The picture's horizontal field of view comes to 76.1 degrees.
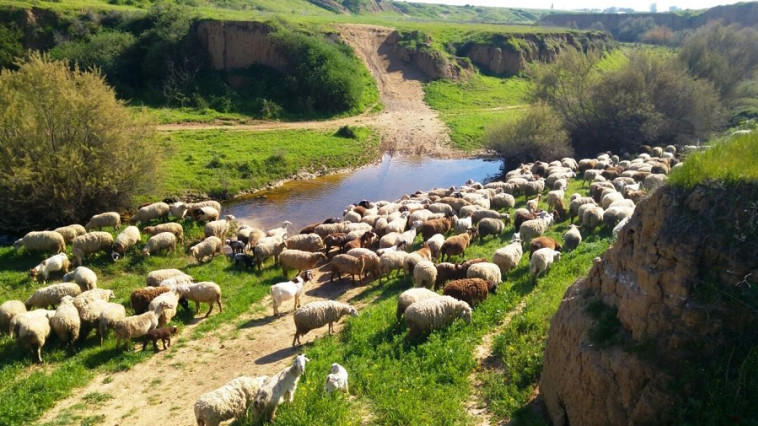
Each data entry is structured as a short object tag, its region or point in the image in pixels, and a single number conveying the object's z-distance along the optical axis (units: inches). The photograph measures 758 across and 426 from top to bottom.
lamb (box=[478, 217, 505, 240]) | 776.9
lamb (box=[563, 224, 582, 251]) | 653.9
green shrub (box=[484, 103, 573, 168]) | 1455.5
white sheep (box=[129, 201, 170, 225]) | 879.7
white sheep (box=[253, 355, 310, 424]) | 355.6
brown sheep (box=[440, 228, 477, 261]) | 685.9
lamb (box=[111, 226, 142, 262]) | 740.0
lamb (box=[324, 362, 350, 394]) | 376.8
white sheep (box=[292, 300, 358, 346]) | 497.0
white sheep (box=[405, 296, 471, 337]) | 448.5
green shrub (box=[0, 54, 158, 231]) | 812.0
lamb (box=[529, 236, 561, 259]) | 625.6
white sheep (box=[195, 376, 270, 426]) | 347.3
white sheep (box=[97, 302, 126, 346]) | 509.4
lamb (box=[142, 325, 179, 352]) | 499.5
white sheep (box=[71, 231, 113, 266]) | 714.8
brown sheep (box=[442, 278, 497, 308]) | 502.3
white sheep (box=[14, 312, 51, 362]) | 472.7
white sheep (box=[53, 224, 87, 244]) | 770.2
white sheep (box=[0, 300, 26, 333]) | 520.7
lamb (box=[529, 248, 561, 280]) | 554.6
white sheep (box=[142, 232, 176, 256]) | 756.0
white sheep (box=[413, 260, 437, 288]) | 574.2
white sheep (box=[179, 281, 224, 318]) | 581.6
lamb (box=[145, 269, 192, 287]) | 631.2
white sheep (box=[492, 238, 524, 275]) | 589.9
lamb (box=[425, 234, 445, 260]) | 689.6
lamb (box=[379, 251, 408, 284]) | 647.1
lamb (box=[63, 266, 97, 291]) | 617.3
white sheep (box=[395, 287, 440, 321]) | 482.6
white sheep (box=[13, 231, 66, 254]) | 732.7
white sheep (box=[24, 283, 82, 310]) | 569.3
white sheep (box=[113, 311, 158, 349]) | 492.1
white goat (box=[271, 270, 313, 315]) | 571.2
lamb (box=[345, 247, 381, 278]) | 673.6
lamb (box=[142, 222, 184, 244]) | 807.7
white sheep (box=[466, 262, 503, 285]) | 542.0
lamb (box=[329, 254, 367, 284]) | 660.1
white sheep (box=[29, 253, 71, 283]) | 668.1
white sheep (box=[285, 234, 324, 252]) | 767.7
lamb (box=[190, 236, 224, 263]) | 749.9
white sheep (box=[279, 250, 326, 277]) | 689.0
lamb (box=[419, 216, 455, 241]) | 786.2
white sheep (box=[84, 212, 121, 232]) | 824.7
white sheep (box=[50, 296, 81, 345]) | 495.5
